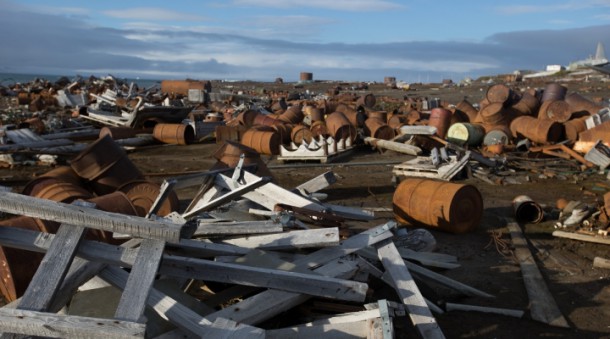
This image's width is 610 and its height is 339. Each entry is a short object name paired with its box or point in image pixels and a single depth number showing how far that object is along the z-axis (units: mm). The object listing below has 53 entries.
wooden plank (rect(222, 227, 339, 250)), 4325
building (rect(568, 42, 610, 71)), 58694
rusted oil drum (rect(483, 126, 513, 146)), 13102
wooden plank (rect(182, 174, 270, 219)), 5762
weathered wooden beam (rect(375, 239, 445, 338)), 3914
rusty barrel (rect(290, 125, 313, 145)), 14406
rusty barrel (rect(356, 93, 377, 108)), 23125
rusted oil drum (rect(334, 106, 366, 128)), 15836
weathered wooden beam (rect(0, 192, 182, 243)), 3121
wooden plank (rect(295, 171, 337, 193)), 7414
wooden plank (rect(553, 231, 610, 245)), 6478
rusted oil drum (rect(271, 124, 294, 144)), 14734
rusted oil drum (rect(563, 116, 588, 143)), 12953
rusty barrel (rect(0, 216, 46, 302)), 4324
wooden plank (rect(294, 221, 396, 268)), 4336
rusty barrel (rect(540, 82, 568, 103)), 17156
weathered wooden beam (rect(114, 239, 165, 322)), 2771
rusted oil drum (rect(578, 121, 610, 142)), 11930
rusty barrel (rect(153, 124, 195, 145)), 15828
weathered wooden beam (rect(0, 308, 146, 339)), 2594
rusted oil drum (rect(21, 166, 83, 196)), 6465
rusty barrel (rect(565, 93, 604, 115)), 14430
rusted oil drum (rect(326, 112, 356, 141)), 14438
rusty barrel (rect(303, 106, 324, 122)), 17047
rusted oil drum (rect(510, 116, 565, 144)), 12876
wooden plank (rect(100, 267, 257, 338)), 3240
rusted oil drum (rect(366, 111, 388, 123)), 16375
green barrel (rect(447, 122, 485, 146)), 13195
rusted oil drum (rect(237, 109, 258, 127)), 16703
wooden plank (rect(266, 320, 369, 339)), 3496
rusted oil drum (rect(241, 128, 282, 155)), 13558
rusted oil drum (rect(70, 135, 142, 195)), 7605
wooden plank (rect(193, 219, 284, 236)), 4633
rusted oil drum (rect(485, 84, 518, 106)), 15711
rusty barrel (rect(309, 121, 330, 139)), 14705
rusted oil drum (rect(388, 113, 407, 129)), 15552
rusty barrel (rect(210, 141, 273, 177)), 8562
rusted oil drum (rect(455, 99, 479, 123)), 15500
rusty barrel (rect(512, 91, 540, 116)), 14922
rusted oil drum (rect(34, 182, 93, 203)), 6168
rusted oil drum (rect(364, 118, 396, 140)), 14695
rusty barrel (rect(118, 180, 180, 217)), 6609
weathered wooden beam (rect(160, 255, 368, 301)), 3727
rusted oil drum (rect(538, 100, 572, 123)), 13961
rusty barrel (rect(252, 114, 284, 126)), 15962
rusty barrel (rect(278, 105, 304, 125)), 17000
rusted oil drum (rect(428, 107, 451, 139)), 14219
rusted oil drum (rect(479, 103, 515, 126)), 14141
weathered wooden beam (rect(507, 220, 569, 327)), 4582
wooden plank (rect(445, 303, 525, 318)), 4645
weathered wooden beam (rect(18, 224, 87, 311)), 2838
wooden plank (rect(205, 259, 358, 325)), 3609
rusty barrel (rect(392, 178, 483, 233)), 6844
